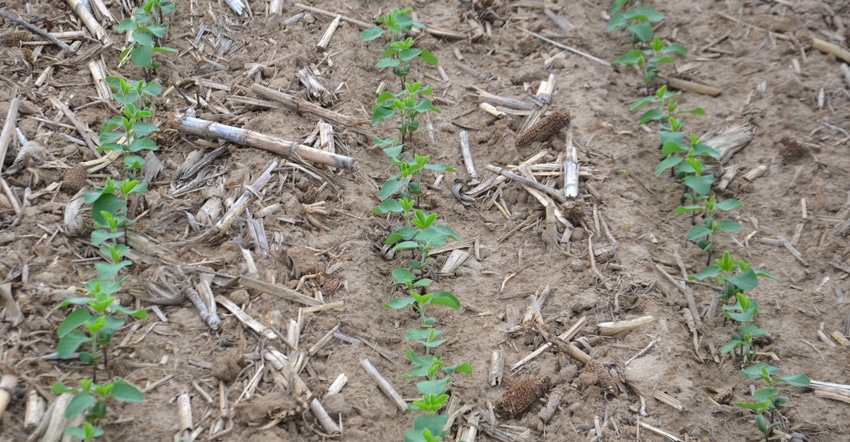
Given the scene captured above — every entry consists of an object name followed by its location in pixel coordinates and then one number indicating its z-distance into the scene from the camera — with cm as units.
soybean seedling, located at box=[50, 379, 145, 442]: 242
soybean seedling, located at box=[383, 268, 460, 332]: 297
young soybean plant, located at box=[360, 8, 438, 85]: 411
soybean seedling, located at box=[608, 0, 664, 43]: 455
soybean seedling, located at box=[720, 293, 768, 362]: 307
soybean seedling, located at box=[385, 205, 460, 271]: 326
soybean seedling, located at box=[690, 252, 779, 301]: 320
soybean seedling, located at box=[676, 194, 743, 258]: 351
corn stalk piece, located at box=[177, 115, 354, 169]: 365
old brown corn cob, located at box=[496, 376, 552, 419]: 293
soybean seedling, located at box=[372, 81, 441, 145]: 379
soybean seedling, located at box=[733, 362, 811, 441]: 284
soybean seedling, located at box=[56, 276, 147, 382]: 262
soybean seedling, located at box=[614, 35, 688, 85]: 435
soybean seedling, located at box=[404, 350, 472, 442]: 261
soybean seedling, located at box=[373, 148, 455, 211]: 342
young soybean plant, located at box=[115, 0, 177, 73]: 378
